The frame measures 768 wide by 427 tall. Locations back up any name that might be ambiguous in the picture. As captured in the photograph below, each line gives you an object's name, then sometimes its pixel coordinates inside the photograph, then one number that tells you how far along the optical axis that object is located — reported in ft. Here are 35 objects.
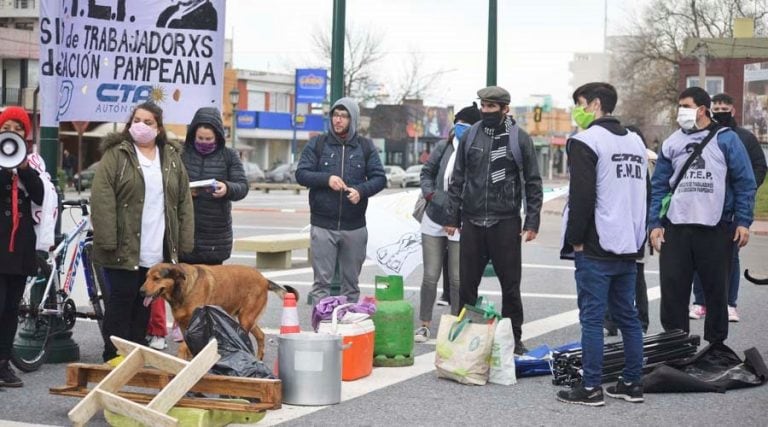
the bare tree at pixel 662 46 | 261.03
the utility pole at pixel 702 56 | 146.51
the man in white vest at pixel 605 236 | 25.18
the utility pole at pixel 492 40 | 52.31
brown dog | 26.18
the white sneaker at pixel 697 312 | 38.70
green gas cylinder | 29.35
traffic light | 195.40
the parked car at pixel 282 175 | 221.25
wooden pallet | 21.72
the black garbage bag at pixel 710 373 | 26.73
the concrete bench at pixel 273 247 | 53.47
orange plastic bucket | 27.32
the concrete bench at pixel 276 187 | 176.92
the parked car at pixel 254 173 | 213.87
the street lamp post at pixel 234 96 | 198.92
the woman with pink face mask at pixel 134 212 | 26.76
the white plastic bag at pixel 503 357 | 27.53
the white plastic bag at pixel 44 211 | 26.22
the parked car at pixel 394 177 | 228.43
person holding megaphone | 25.09
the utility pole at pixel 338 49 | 42.65
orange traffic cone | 26.03
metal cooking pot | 24.59
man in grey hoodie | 32.73
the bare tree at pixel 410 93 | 335.47
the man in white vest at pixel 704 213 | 29.73
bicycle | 28.32
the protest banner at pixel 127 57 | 30.32
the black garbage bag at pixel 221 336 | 24.25
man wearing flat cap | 30.25
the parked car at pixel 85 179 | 171.53
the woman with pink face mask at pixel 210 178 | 30.94
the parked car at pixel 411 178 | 229.45
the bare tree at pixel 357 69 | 289.12
